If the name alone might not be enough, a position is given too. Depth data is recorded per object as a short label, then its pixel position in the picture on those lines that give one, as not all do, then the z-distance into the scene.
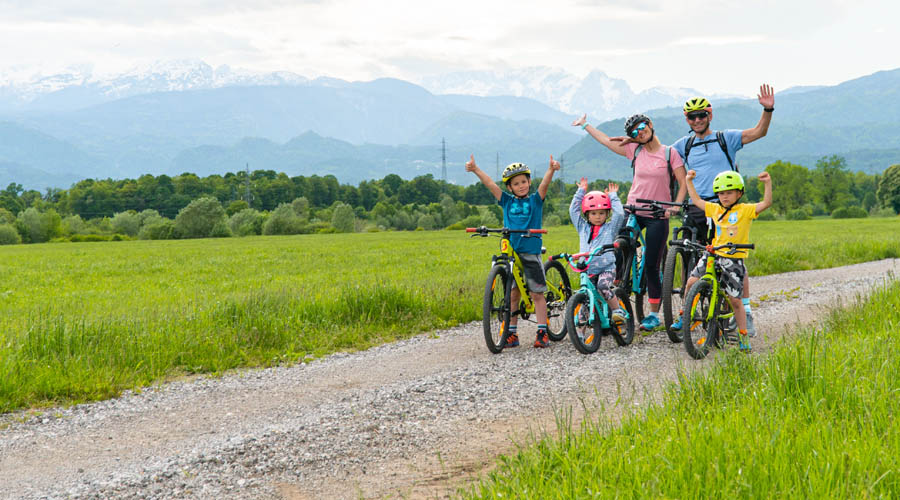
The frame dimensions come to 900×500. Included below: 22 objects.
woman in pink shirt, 8.70
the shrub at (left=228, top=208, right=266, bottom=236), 83.94
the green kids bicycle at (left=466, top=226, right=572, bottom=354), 8.31
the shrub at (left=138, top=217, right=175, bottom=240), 80.19
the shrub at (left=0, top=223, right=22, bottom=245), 75.88
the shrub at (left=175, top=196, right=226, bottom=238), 81.19
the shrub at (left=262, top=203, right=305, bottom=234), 83.69
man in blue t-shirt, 8.45
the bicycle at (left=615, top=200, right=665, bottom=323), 8.73
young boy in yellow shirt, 7.60
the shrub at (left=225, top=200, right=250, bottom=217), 109.56
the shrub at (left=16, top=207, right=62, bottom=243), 81.62
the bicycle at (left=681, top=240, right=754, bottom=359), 7.26
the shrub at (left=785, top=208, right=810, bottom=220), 95.69
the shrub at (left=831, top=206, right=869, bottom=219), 97.81
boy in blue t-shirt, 8.66
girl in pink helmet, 8.27
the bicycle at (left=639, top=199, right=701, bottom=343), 8.07
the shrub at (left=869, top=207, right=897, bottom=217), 95.36
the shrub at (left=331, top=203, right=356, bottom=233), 92.62
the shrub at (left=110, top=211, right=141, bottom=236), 88.44
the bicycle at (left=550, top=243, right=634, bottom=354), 7.91
